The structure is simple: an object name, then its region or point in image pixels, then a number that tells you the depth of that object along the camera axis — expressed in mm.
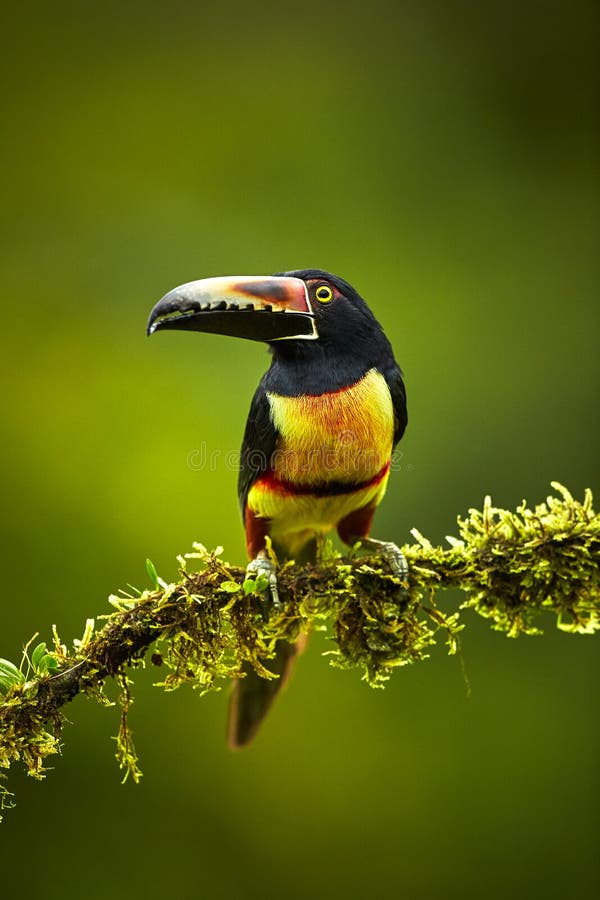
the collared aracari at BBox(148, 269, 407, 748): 5105
